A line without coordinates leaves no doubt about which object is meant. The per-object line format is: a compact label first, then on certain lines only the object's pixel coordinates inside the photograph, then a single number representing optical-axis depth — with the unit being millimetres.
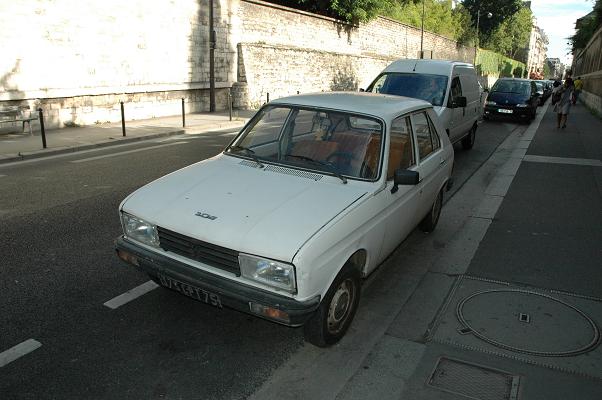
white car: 2996
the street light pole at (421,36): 42588
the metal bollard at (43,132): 11344
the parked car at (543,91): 30884
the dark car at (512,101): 19094
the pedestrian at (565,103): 16156
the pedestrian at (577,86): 35825
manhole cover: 3541
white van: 9695
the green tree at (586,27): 41562
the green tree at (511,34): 79750
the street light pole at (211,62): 19656
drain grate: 2994
